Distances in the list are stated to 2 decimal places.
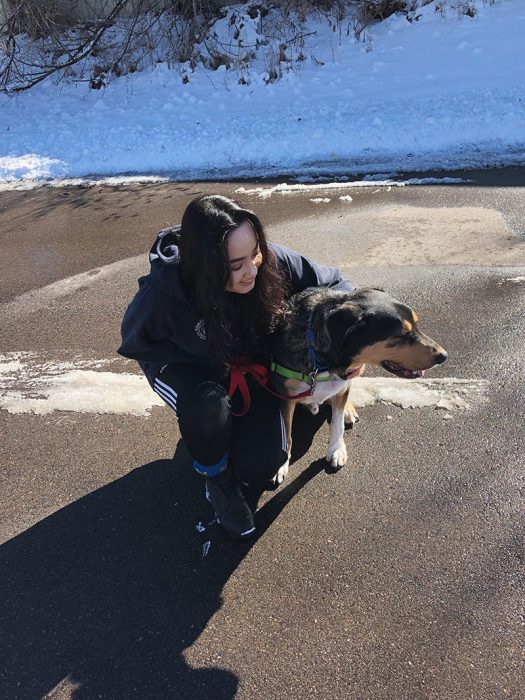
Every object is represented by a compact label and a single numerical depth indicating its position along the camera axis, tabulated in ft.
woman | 8.57
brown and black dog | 9.64
